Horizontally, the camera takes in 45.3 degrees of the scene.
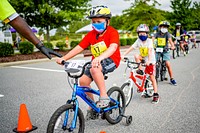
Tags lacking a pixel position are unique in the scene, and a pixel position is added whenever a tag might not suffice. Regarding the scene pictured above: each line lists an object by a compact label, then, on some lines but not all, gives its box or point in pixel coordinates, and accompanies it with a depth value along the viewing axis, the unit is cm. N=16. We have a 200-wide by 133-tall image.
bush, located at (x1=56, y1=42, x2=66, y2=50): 1991
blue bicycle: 296
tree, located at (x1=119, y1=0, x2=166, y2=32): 3159
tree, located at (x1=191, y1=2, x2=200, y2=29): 4600
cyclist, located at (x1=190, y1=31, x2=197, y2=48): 2256
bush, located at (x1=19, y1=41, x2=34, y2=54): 1659
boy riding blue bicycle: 337
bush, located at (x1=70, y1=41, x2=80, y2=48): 2055
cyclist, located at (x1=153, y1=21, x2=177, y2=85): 739
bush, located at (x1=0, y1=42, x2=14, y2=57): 1494
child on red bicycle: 536
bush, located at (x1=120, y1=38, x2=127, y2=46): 2615
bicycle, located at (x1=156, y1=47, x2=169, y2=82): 741
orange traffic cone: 370
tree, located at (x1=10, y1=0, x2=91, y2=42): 1692
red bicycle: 502
